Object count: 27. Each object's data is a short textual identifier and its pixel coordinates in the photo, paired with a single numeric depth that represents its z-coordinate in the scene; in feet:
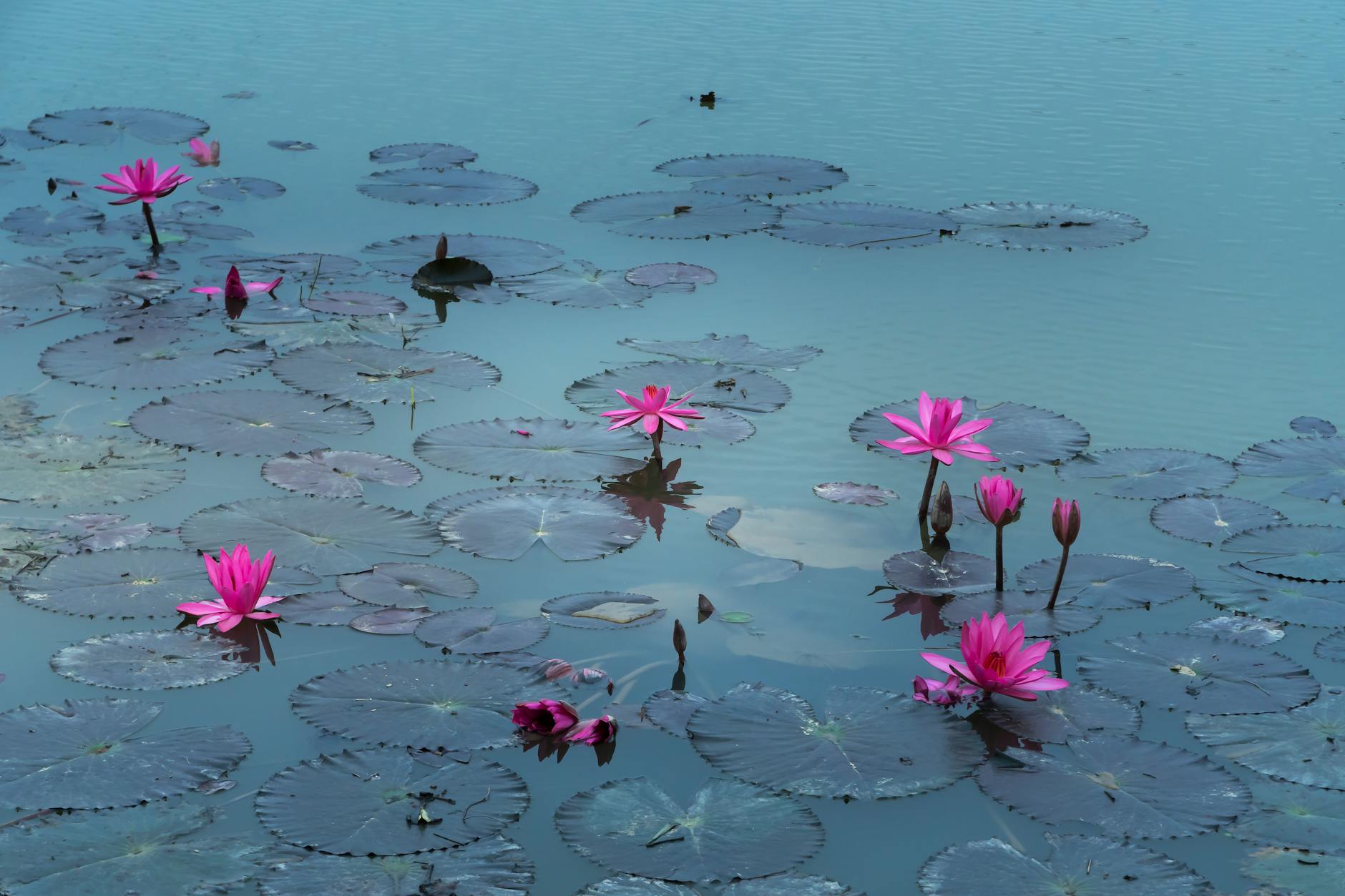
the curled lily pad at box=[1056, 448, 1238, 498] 16.78
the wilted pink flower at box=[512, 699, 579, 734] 11.76
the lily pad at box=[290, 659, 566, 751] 11.76
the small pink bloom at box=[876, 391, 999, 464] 15.48
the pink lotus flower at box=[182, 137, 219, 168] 28.53
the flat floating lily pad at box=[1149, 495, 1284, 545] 15.88
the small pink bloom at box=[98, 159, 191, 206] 24.04
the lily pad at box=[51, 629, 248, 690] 12.49
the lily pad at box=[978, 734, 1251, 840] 11.10
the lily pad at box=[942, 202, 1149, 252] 25.49
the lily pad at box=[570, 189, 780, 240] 25.76
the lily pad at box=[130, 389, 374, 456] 17.12
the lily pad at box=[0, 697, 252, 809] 10.91
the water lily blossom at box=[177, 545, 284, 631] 13.26
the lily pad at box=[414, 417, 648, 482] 16.80
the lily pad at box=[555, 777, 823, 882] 10.37
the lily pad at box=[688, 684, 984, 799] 11.52
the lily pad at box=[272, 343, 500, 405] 18.79
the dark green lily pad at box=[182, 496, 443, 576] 14.71
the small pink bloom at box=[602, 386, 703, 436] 16.74
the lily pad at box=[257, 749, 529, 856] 10.42
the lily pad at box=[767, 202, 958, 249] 25.50
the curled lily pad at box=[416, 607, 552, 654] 13.15
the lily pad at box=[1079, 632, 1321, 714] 12.78
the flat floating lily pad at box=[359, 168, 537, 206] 27.04
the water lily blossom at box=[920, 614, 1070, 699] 12.35
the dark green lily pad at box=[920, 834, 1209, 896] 10.27
